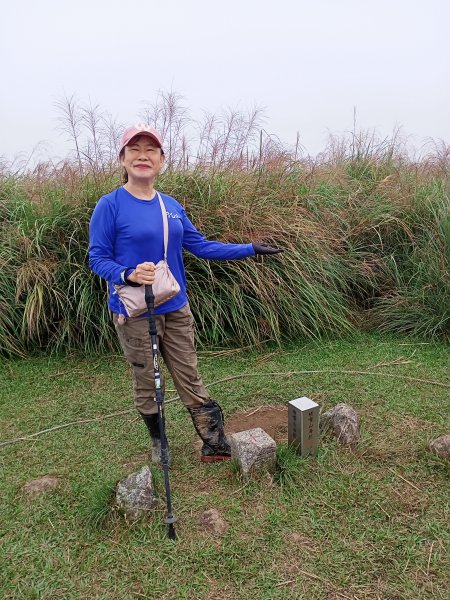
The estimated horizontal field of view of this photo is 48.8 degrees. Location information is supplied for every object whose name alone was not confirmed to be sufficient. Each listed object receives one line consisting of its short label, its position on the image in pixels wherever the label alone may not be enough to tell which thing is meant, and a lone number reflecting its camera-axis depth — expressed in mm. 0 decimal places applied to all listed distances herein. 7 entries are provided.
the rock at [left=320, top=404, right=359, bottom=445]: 2682
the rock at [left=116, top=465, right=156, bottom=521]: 2137
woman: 2176
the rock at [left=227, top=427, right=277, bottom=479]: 2359
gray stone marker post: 2434
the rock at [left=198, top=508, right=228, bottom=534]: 2127
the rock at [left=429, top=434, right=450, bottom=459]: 2510
